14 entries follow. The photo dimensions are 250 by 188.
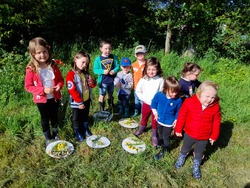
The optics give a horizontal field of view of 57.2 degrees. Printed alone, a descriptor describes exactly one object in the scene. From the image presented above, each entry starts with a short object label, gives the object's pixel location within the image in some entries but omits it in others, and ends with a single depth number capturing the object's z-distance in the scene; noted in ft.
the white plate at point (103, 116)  13.44
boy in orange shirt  13.38
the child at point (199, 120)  8.80
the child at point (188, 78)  11.48
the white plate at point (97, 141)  11.28
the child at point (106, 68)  13.12
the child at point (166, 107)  9.64
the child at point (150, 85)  11.04
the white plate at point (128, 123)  13.31
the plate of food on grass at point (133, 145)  11.23
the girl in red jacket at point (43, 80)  9.52
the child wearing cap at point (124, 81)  13.21
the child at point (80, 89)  10.21
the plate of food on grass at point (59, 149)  10.41
